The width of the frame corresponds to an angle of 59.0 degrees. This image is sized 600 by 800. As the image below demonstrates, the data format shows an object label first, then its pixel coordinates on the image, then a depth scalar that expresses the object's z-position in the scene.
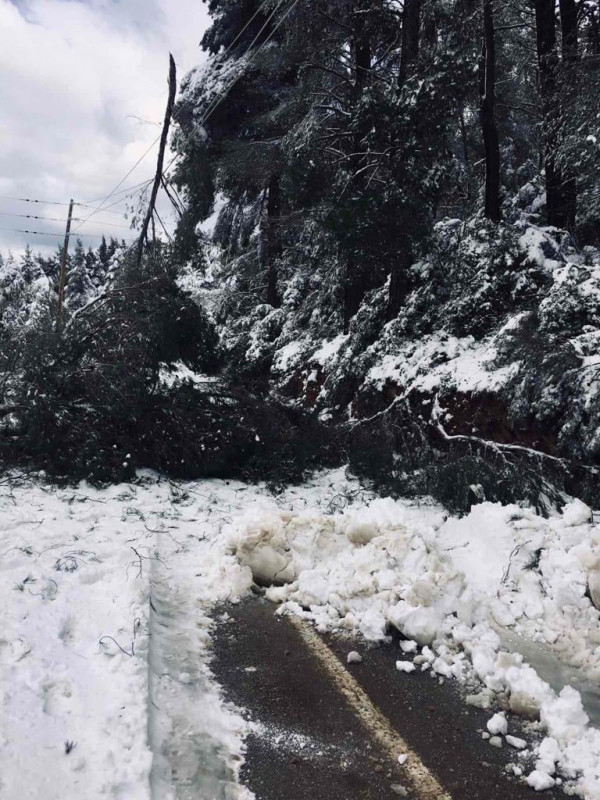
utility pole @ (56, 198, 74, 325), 22.36
